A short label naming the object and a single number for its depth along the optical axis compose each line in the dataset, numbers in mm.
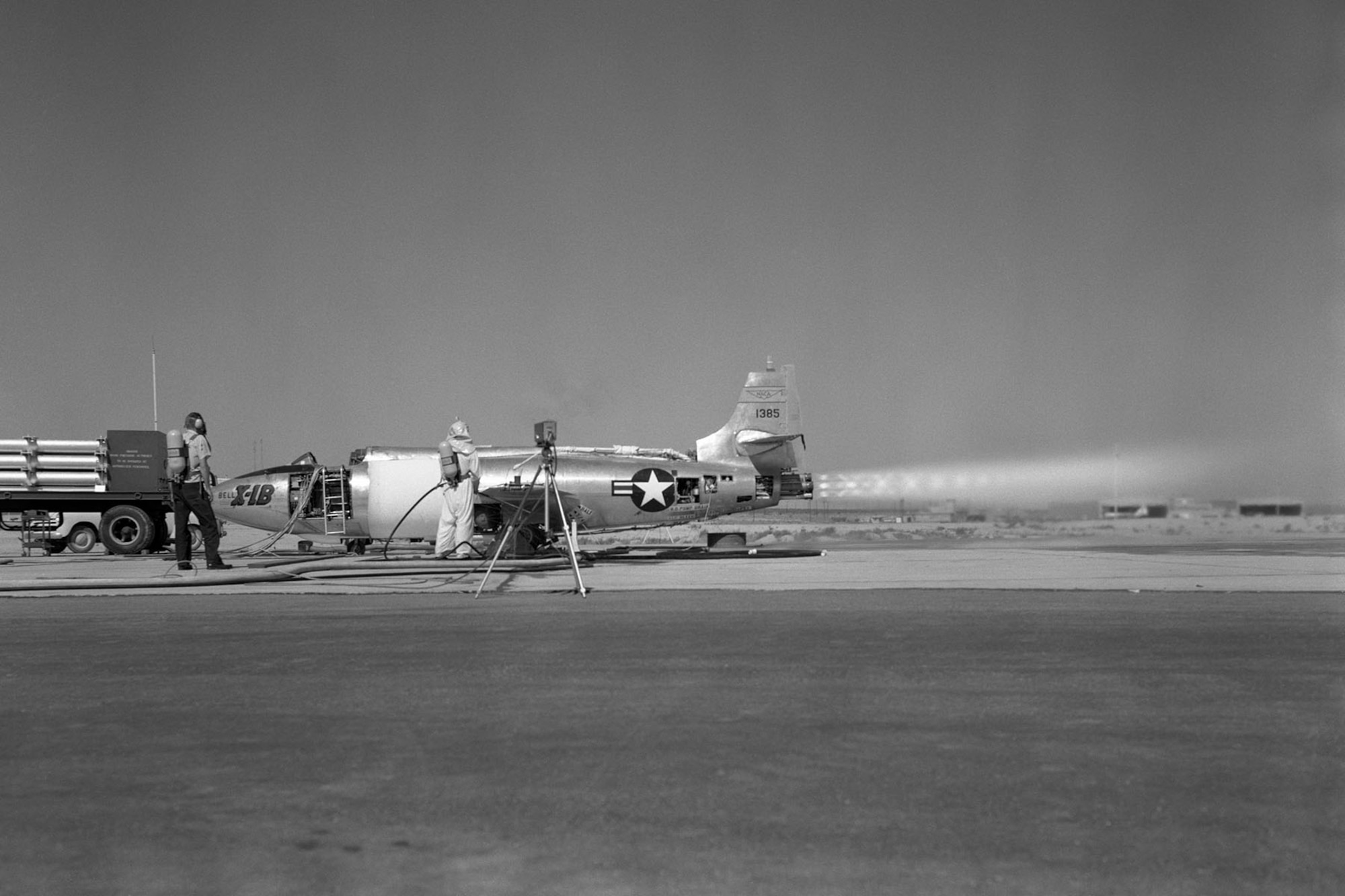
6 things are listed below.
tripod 13717
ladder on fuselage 21766
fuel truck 25953
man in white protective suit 17922
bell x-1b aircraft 21438
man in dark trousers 15891
